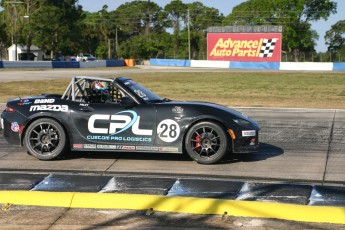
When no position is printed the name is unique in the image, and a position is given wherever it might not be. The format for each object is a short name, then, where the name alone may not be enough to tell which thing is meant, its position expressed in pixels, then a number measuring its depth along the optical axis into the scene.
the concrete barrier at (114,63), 65.36
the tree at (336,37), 101.94
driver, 8.54
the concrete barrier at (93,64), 57.72
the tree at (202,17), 120.62
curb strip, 5.42
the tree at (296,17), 97.00
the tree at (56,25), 80.75
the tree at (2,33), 82.94
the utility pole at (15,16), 75.61
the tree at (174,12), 129.12
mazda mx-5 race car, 7.96
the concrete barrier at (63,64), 54.67
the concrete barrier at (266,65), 54.36
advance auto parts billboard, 68.00
